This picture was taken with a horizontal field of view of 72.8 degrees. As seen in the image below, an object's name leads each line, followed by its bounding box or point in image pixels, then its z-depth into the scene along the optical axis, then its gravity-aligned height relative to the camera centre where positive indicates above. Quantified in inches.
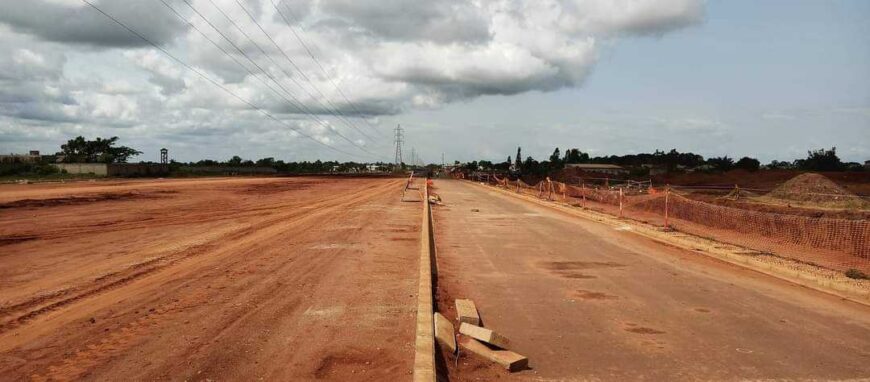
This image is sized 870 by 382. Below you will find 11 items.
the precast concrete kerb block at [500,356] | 207.5 -69.7
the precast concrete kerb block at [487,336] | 224.1 -65.8
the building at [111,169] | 2373.3 -31.0
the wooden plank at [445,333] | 229.0 -67.9
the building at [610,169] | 3585.4 -17.1
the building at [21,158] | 2716.5 +12.6
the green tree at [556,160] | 4616.1 +56.2
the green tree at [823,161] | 2746.1 +37.7
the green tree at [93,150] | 3395.7 +68.1
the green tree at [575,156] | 5595.5 +99.7
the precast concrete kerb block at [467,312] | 255.3 -66.1
